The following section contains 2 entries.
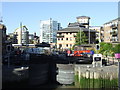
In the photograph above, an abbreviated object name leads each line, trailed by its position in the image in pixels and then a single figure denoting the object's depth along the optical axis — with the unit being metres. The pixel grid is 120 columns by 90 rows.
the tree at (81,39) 43.73
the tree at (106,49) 30.90
